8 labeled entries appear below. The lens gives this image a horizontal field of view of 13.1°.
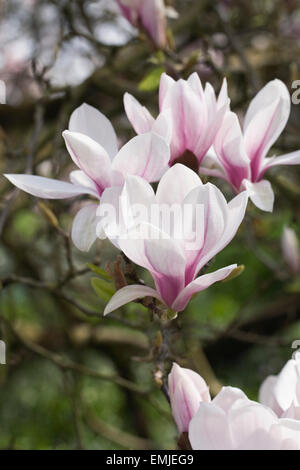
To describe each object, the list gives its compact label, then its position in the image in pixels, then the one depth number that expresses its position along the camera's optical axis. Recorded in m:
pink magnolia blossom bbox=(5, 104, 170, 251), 0.84
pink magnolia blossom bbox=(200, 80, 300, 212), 0.88
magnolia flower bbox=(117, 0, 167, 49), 1.10
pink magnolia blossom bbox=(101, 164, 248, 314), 0.81
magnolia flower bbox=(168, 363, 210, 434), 0.83
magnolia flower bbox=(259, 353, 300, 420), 0.86
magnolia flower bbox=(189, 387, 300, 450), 0.78
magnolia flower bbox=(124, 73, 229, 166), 0.87
